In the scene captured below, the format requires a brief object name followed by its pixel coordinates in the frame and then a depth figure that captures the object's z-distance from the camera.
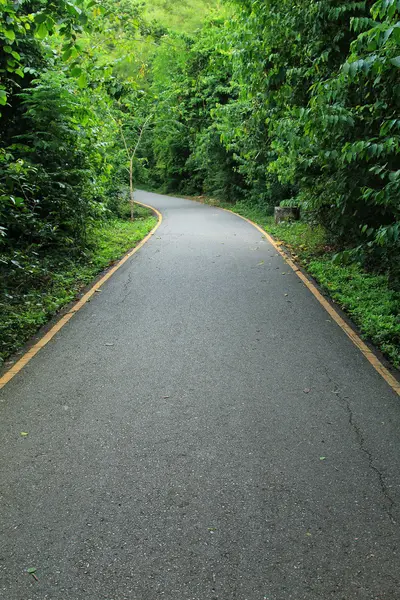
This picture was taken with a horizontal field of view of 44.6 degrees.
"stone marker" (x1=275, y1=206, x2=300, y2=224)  18.72
